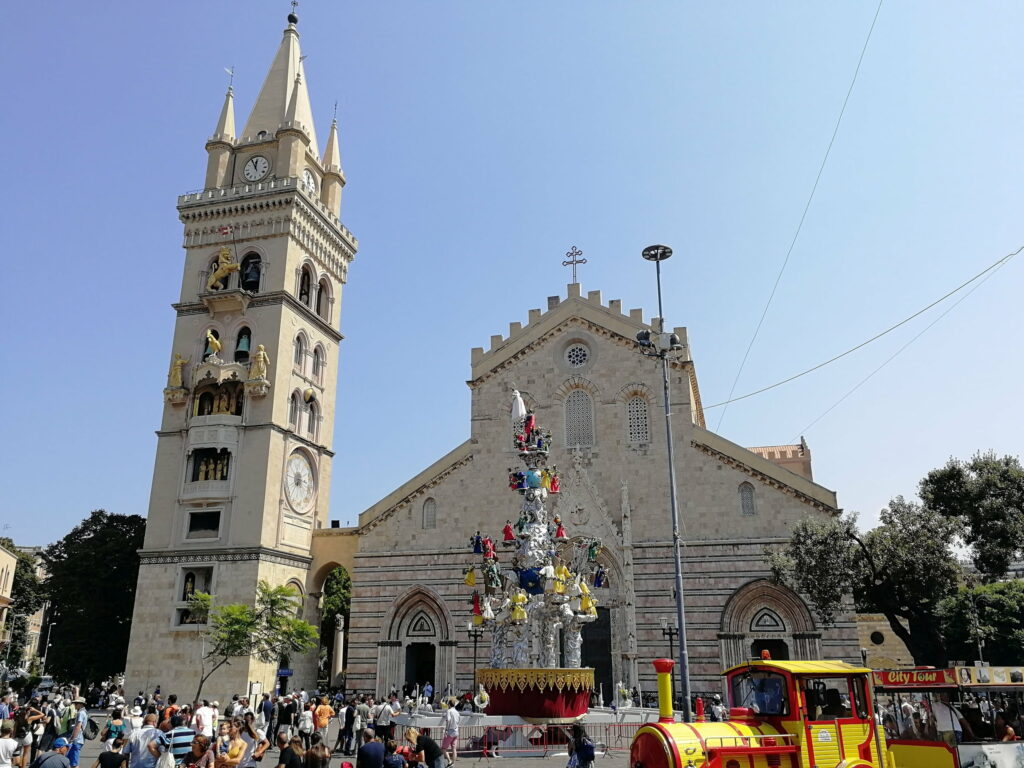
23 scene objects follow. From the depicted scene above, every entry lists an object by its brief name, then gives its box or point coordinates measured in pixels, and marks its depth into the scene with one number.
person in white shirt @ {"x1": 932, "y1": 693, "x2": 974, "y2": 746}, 12.80
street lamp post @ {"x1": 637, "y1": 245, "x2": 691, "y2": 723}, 18.00
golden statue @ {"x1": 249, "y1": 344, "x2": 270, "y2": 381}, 37.28
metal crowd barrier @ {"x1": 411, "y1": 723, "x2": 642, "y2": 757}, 19.69
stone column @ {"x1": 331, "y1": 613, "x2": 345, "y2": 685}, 45.53
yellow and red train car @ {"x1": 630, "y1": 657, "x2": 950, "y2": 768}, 11.05
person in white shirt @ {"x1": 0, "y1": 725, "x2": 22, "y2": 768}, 11.49
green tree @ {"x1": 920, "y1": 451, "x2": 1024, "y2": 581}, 23.98
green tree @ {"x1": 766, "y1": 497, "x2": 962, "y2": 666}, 24.31
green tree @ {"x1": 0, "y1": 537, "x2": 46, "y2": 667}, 59.03
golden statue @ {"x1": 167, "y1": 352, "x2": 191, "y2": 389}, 38.19
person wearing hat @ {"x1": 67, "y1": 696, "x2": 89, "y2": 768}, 16.28
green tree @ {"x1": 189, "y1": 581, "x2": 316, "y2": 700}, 31.16
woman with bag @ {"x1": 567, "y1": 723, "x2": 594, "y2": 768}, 13.59
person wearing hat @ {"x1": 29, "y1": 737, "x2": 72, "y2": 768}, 10.55
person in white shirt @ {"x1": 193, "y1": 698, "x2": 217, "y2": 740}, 16.84
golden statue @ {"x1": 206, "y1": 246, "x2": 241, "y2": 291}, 39.66
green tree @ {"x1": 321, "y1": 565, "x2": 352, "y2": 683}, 43.34
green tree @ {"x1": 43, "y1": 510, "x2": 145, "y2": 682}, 38.50
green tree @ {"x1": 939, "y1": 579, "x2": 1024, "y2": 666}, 43.94
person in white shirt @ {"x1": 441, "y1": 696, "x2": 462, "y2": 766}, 17.92
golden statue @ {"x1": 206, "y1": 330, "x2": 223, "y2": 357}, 38.31
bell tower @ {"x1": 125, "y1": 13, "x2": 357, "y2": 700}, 34.94
